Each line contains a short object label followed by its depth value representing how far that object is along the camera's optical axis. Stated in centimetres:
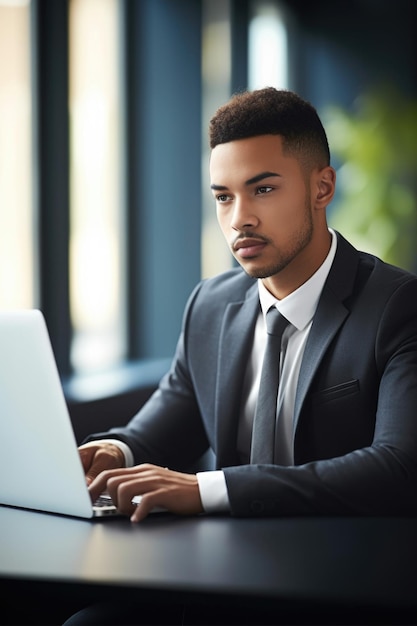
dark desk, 171
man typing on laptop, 209
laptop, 191
